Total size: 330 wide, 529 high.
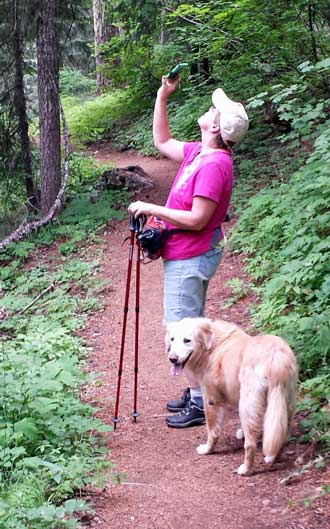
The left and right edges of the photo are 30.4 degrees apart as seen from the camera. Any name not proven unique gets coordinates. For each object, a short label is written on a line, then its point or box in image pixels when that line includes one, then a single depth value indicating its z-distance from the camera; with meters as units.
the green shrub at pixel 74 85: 27.84
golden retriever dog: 3.57
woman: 4.10
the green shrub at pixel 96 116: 21.55
